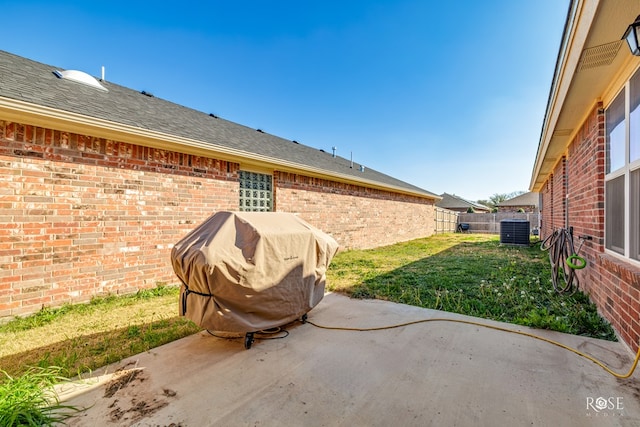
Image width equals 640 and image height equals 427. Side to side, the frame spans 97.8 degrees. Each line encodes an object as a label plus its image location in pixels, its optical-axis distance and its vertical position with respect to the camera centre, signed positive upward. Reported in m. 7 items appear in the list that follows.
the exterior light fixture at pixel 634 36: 1.87 +1.28
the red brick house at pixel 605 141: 2.25 +0.93
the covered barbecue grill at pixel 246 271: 2.61 -0.53
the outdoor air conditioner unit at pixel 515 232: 12.23 -0.46
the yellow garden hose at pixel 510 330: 2.22 -1.22
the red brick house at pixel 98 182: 3.69 +0.60
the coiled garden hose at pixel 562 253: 4.31 -0.51
